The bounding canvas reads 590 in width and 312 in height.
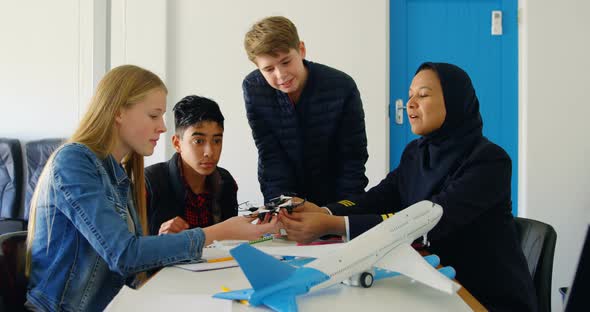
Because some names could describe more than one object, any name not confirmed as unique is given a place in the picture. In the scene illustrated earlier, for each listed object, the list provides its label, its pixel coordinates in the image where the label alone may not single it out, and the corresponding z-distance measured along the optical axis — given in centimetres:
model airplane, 106
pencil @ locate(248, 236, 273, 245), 178
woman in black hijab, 162
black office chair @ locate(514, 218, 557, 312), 174
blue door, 421
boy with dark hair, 228
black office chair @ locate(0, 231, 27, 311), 130
